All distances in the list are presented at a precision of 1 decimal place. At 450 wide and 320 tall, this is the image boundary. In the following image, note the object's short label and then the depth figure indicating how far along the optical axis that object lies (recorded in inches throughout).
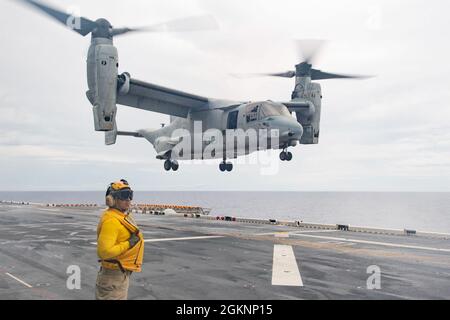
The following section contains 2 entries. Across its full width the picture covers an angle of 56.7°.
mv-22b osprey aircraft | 791.1
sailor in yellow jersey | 194.7
